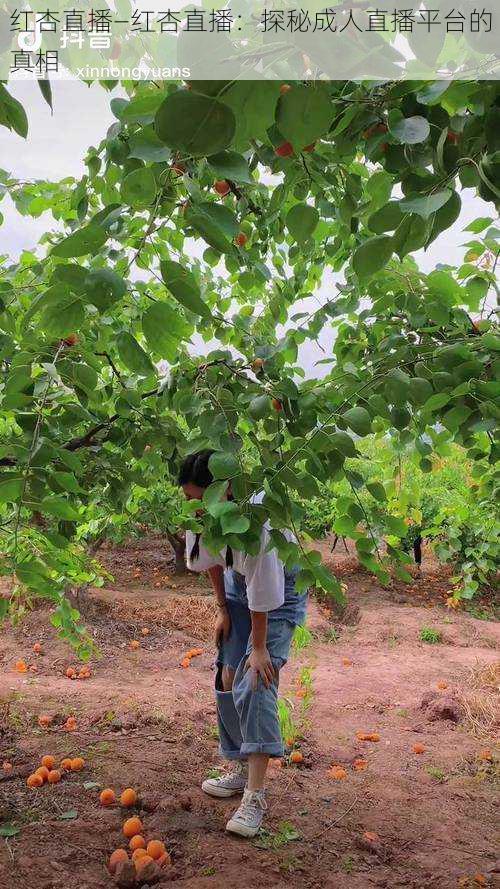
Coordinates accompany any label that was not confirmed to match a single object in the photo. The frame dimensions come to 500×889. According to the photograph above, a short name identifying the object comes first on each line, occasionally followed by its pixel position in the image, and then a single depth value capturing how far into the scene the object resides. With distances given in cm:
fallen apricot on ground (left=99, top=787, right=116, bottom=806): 293
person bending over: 258
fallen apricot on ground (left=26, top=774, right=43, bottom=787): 308
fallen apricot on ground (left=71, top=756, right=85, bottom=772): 329
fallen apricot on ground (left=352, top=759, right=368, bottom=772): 371
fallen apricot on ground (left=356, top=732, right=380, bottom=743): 411
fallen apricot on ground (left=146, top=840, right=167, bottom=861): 249
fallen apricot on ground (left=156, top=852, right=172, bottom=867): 245
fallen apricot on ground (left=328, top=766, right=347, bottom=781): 356
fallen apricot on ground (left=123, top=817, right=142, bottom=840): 269
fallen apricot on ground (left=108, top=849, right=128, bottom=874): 243
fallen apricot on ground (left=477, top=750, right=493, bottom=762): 388
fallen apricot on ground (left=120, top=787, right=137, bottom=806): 293
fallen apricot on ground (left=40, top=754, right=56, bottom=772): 330
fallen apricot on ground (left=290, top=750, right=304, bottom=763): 371
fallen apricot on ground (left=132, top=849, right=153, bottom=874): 236
